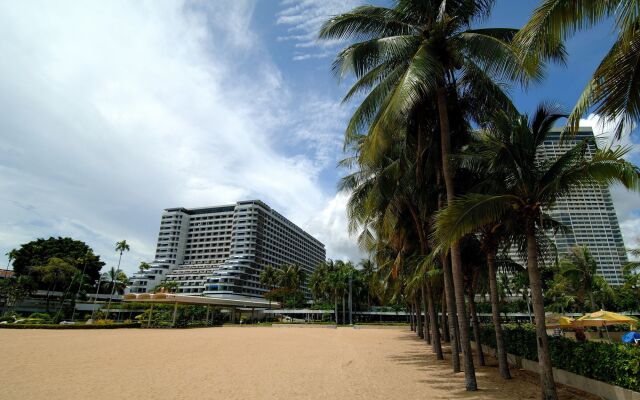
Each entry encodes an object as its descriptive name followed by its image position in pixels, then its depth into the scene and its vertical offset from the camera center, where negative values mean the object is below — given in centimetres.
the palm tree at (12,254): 6838 +975
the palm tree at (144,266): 10432 +1224
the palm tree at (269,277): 8219 +767
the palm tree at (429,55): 960 +722
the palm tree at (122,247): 7575 +1272
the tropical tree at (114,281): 8512 +681
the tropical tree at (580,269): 3578 +461
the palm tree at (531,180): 742 +285
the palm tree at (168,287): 8769 +562
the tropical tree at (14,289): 6009 +312
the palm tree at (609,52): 475 +362
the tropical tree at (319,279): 7264 +671
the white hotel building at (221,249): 11088 +2113
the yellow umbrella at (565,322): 2143 -30
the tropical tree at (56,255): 6862 +1021
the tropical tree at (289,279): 8025 +719
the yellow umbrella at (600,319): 1709 -6
